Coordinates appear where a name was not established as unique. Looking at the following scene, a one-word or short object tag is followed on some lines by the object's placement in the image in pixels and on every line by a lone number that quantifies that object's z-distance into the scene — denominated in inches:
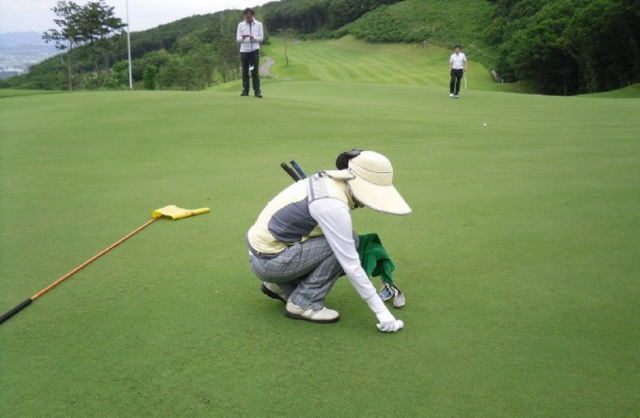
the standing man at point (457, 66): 732.0
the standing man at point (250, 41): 497.0
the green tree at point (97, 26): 1798.7
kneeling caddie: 130.6
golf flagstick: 149.0
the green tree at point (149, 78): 1776.6
